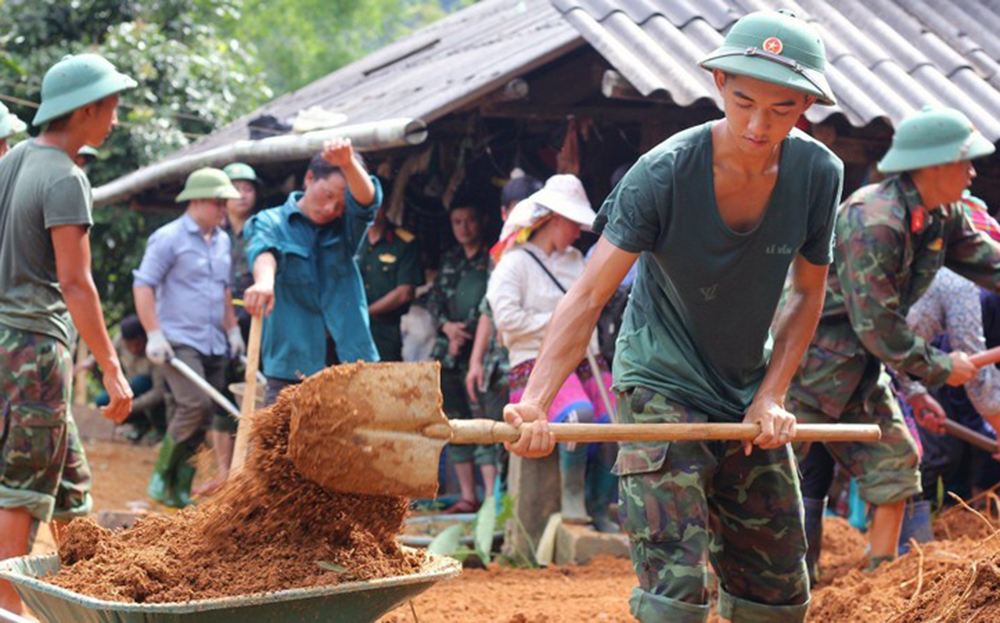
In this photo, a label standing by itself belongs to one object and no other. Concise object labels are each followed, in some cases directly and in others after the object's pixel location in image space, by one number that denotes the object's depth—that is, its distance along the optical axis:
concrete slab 8.01
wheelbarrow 3.80
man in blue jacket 7.36
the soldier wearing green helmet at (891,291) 6.18
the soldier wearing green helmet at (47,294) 5.70
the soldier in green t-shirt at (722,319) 4.39
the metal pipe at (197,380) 8.78
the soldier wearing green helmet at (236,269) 9.56
